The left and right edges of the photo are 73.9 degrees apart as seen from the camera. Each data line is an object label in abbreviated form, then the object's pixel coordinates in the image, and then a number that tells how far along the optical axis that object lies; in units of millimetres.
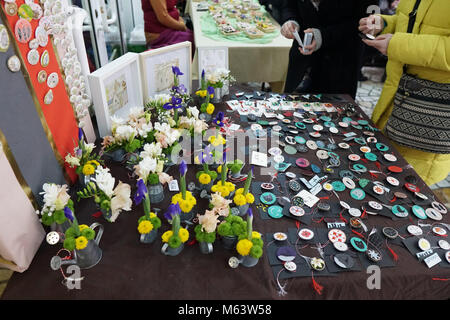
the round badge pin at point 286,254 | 873
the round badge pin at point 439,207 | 1044
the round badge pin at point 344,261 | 855
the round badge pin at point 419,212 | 1014
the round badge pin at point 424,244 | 911
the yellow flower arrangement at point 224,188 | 993
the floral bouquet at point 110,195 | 892
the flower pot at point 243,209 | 988
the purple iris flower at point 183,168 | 865
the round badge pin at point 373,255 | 875
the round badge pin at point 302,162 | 1223
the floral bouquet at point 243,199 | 966
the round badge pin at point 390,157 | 1274
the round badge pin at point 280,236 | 920
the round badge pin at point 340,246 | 901
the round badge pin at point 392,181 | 1143
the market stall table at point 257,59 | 2520
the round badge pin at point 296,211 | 997
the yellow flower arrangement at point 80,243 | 777
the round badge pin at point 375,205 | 1037
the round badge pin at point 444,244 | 917
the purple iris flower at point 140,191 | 818
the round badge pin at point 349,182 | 1130
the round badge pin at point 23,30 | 835
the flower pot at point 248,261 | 850
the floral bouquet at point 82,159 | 1020
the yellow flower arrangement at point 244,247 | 824
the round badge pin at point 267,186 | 1095
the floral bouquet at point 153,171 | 978
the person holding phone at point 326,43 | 1731
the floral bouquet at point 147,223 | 858
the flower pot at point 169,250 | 869
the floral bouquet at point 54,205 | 828
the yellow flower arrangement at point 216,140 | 1178
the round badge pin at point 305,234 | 928
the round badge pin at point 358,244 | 901
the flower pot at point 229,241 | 878
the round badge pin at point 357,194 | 1085
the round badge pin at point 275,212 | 1000
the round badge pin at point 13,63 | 803
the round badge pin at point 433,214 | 1012
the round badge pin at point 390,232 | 942
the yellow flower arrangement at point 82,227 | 829
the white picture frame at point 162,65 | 1426
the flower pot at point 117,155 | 1193
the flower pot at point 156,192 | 1023
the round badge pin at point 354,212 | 1013
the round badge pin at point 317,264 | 854
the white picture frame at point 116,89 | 1172
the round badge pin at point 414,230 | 954
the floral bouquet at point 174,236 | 818
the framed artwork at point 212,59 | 1662
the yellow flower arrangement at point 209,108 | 1452
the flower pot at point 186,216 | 957
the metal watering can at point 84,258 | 814
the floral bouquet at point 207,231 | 853
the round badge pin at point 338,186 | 1118
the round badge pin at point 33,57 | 891
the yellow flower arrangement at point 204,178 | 1035
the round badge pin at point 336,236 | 930
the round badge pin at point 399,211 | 1015
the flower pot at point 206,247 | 874
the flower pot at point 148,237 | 899
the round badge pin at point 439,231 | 955
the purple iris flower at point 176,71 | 1439
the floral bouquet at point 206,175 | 1037
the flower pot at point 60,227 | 889
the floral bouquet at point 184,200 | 919
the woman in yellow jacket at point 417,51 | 1203
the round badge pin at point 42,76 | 938
